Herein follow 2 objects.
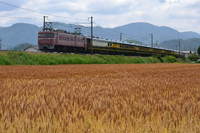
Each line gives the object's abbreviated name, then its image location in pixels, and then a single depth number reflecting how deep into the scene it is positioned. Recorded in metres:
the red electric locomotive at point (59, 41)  50.97
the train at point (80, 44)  51.62
